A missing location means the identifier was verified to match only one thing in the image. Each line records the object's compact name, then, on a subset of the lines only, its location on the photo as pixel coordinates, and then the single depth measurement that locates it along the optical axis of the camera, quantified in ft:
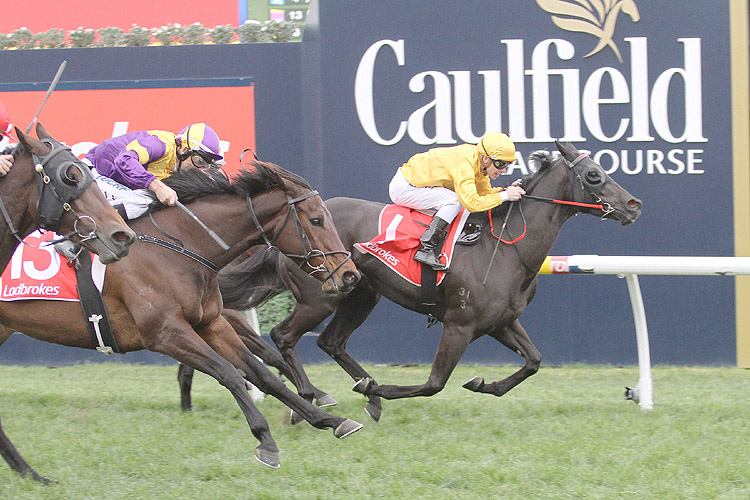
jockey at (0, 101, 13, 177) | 23.89
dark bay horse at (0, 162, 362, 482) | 27.43
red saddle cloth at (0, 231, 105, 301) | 28.63
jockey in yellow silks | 35.12
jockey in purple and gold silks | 29.73
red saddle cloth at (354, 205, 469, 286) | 36.19
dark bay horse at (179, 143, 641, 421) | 34.94
